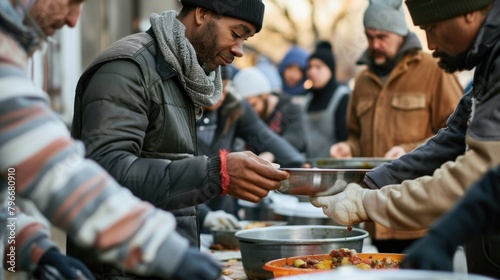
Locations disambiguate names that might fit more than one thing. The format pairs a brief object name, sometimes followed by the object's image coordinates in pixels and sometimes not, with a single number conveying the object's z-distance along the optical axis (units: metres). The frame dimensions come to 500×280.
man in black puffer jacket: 3.13
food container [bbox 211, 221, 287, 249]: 5.00
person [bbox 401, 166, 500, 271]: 2.22
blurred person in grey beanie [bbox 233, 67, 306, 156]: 8.88
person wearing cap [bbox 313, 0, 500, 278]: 2.76
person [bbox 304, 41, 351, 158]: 8.31
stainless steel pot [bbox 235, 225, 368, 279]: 3.80
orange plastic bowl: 3.25
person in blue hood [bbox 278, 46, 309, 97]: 11.60
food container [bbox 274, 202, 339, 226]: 5.34
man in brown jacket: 5.88
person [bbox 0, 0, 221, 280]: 2.14
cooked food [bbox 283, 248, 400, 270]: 3.45
